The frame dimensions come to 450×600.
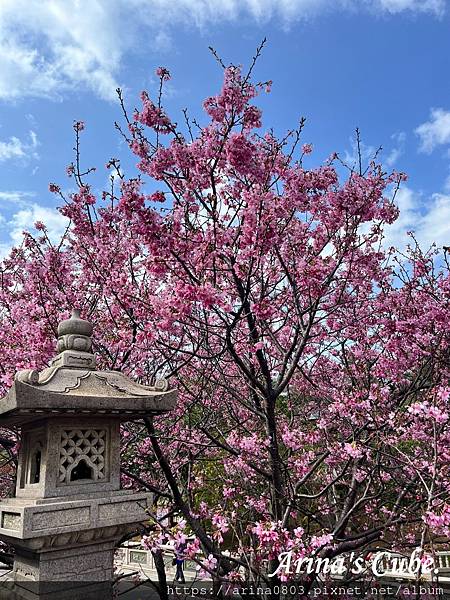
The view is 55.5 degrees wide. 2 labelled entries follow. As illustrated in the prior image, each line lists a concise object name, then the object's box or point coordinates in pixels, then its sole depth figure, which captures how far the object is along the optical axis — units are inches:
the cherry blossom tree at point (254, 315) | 199.5
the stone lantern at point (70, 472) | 138.9
